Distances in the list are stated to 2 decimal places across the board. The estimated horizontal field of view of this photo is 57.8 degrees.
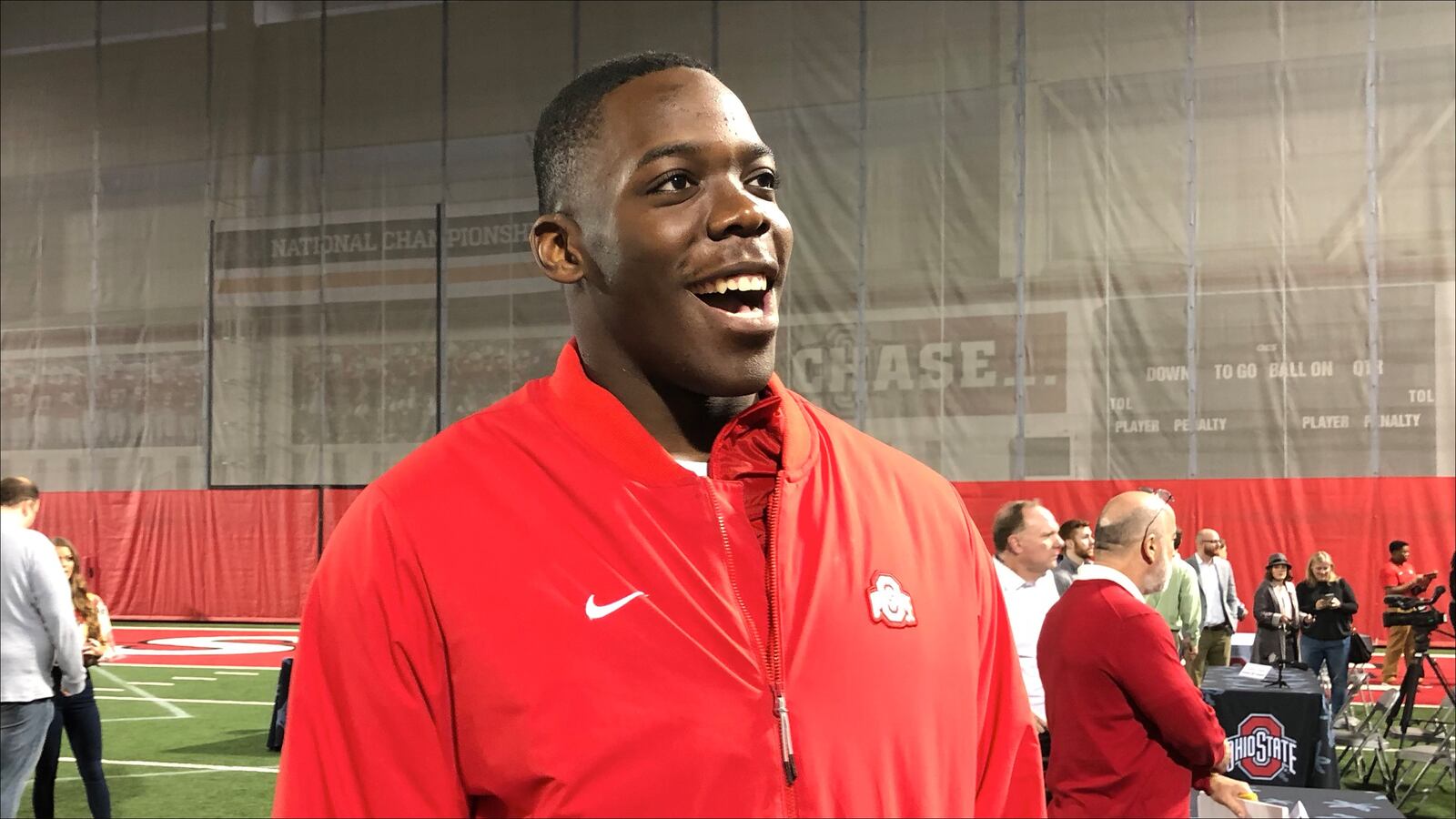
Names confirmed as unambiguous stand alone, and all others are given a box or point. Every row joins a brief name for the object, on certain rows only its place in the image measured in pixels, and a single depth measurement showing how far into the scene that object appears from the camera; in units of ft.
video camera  31.07
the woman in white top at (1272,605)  35.37
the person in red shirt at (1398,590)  33.32
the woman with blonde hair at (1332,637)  34.65
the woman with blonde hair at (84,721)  21.09
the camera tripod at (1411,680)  30.63
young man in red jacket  3.77
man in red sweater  12.27
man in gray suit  37.32
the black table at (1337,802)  13.14
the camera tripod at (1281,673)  22.71
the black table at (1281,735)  20.80
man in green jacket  32.86
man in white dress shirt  19.69
